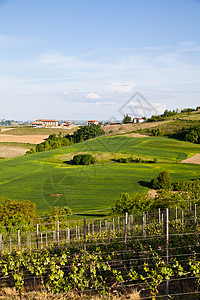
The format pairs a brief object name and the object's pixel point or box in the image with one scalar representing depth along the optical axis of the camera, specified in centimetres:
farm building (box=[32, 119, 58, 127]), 15012
